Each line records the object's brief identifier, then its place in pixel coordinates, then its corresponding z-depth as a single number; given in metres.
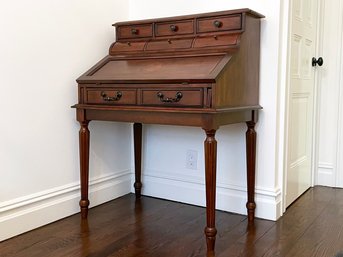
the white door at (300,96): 2.41
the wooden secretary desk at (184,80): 1.79
